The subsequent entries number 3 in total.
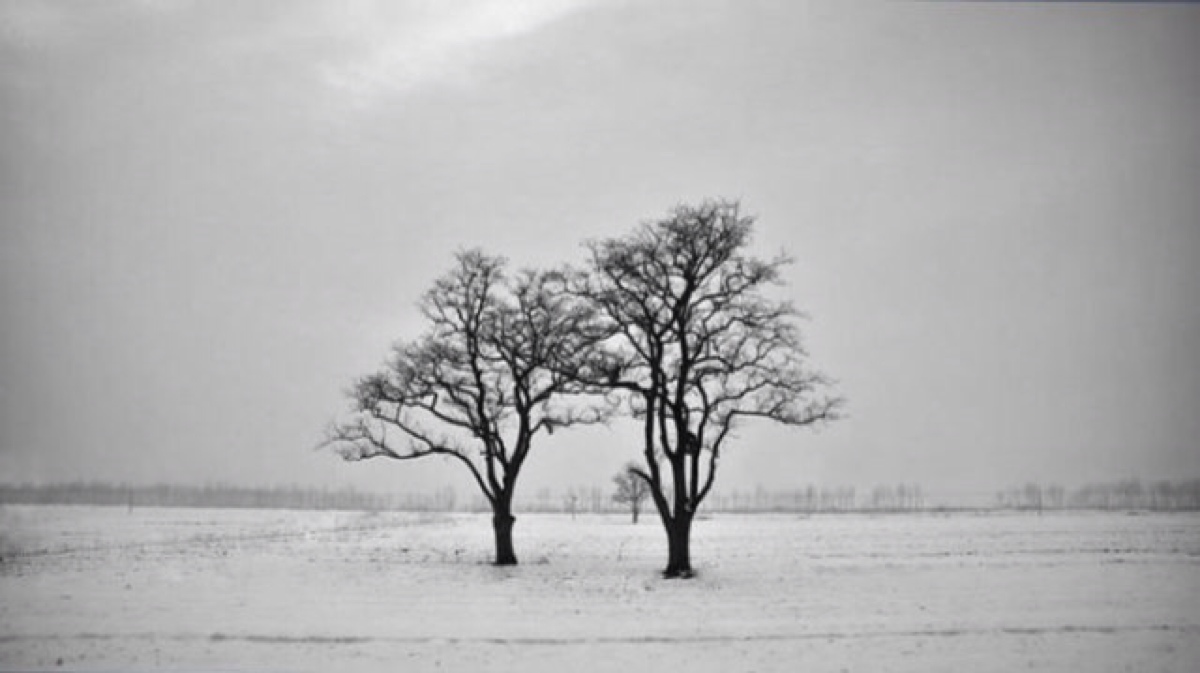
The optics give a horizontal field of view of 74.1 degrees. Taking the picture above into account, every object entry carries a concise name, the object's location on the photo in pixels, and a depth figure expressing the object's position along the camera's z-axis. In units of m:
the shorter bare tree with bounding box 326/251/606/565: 34.59
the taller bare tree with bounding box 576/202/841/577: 29.56
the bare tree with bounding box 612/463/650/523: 86.38
